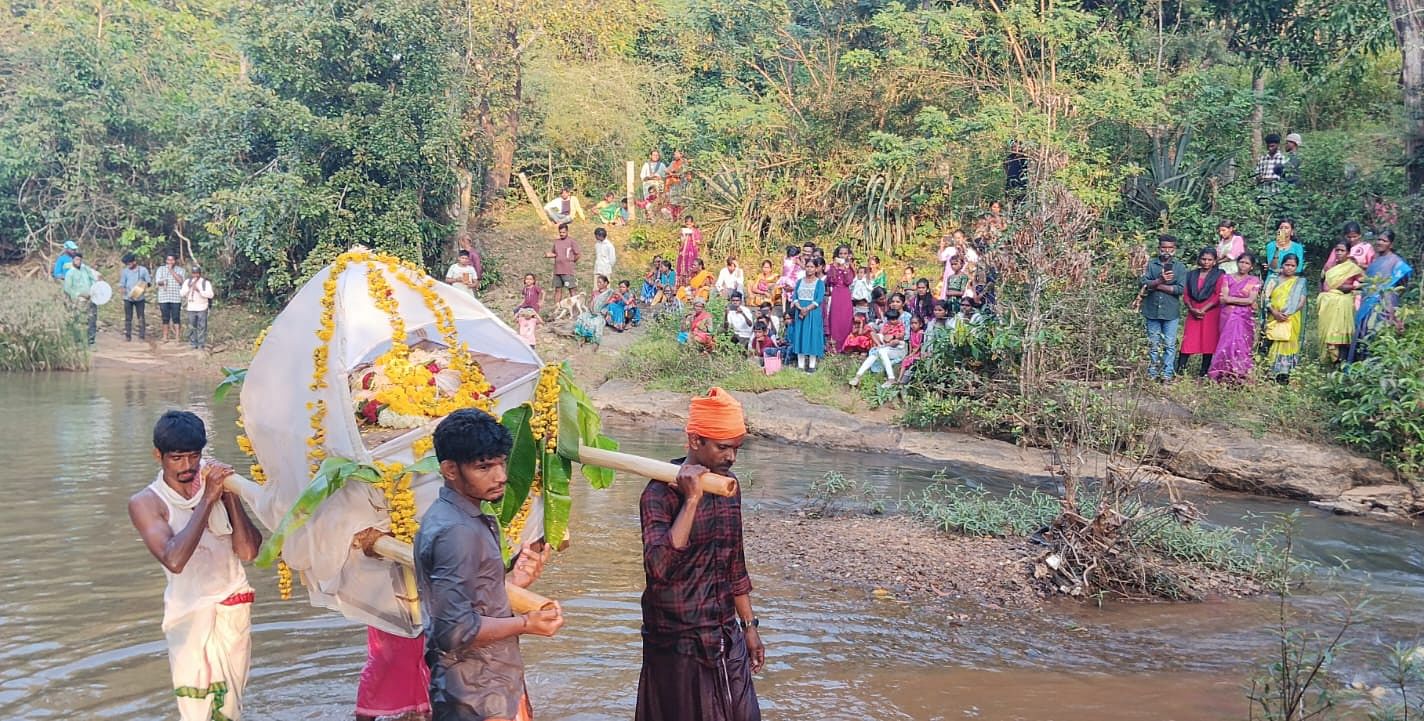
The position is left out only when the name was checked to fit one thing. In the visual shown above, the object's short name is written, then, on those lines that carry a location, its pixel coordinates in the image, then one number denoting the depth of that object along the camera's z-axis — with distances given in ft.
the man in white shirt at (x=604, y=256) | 69.72
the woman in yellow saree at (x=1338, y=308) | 42.80
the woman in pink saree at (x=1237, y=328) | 43.78
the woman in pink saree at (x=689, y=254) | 68.80
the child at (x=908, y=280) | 56.56
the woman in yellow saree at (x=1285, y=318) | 43.21
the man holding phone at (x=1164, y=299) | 44.88
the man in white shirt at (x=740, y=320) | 57.57
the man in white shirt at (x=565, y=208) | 79.36
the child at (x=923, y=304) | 52.42
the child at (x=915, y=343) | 49.42
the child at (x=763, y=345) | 55.21
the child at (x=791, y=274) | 58.02
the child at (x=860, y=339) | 54.75
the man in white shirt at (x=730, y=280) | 62.28
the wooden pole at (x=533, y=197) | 84.02
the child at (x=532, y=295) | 66.33
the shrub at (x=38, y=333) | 61.52
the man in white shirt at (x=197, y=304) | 69.97
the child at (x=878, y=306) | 54.29
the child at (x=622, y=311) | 64.34
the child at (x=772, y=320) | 56.70
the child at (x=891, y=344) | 51.42
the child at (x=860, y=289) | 56.75
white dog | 65.41
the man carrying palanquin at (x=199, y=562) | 15.17
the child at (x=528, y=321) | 62.23
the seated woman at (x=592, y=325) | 62.63
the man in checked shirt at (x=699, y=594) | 14.30
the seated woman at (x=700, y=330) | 56.81
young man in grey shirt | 11.85
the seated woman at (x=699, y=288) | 63.46
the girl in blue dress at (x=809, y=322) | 55.21
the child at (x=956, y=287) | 50.90
